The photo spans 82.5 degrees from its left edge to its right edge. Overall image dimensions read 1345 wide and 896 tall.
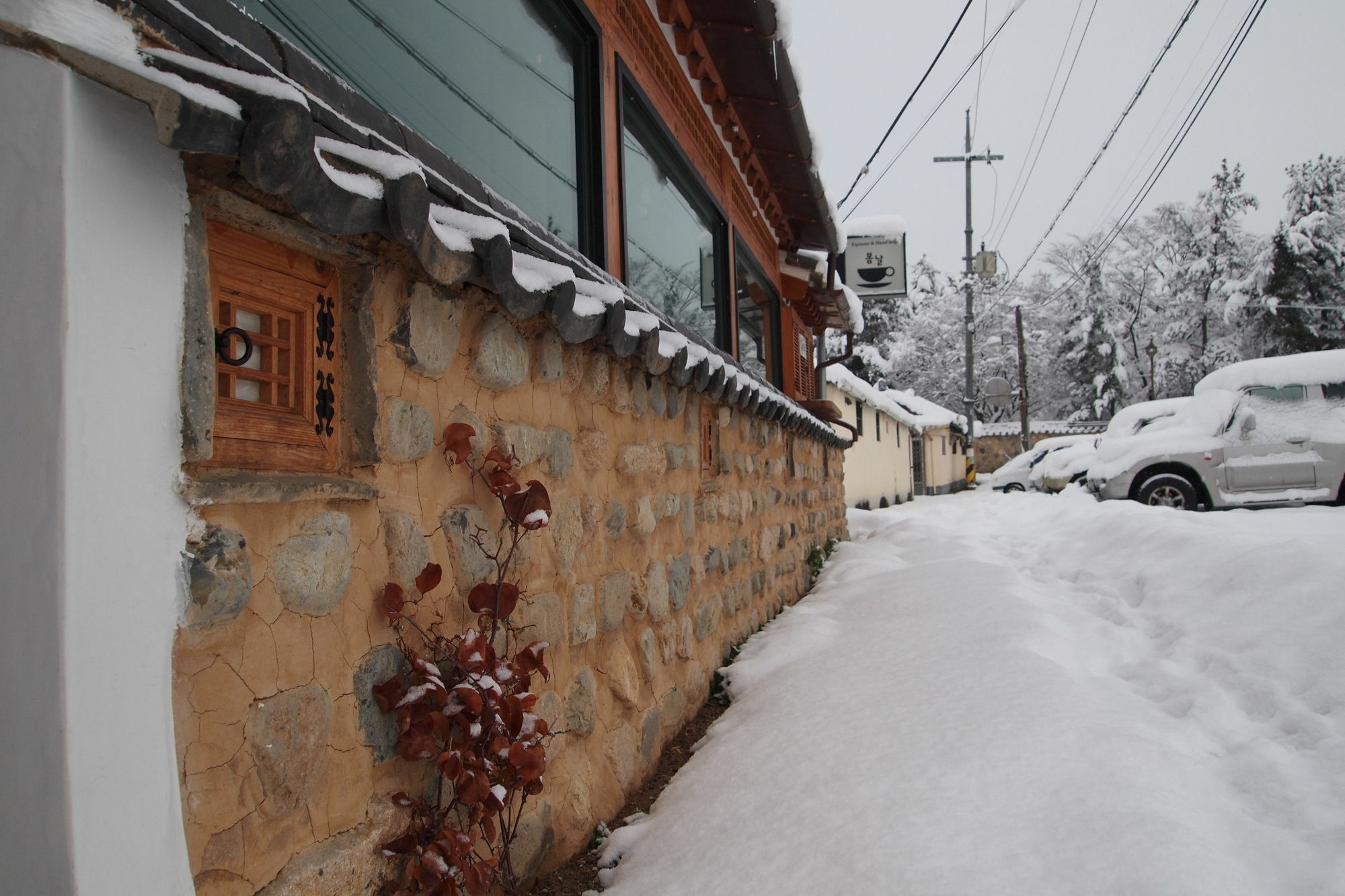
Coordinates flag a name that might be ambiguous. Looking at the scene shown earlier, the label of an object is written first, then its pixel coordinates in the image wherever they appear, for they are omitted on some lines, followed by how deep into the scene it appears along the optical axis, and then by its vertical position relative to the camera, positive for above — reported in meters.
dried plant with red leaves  1.56 -0.51
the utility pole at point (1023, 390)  26.86 +2.77
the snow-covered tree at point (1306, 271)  25.84 +6.50
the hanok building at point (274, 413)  0.97 +0.14
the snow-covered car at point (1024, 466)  21.08 +0.05
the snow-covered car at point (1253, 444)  9.09 +0.22
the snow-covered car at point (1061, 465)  16.66 +0.05
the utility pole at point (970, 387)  22.42 +2.43
